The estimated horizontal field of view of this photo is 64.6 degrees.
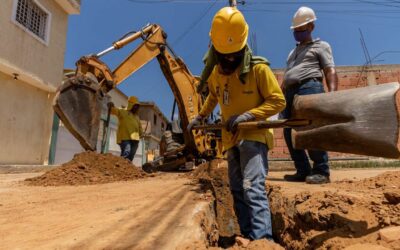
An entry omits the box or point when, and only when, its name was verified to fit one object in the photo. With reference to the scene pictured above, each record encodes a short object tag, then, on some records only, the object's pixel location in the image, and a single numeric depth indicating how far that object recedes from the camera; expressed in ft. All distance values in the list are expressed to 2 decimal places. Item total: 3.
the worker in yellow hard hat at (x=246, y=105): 8.04
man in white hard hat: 11.69
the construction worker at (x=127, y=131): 25.96
